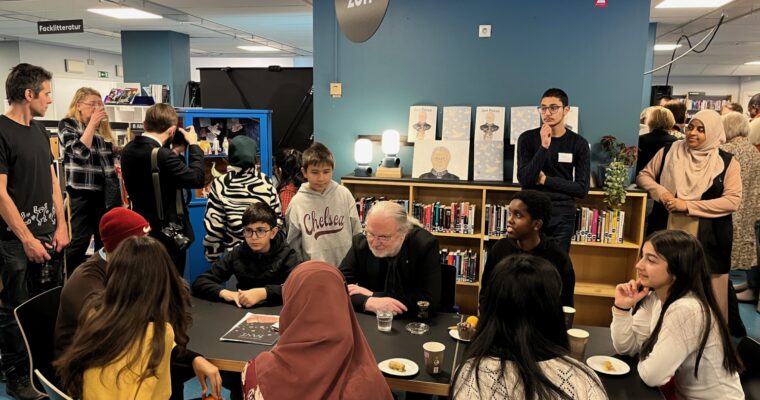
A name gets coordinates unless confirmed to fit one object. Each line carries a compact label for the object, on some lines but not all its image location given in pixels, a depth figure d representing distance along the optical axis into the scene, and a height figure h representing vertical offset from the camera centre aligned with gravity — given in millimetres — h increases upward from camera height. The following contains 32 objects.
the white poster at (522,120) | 4477 +116
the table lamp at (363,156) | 4719 -212
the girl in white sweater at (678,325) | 1839 -681
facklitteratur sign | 5680 +1077
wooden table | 1839 -830
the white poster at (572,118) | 4406 +135
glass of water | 2230 -777
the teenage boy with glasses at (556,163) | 3541 -194
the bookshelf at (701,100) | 13961 +989
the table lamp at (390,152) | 4617 -171
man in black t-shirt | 2898 -423
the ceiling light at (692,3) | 5582 +1386
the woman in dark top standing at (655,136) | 4590 +0
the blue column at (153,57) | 8883 +1184
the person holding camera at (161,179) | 3246 -303
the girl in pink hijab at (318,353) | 1433 -597
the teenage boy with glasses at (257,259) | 2740 -666
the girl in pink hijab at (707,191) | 3697 -380
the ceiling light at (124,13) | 6879 +1520
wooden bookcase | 4328 -919
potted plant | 4078 -257
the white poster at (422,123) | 4676 +83
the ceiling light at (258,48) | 11519 +1782
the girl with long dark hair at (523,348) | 1409 -579
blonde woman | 3582 -261
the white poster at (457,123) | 4605 +85
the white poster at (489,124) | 4543 +81
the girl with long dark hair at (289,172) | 4664 -360
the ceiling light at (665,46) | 8997 +1547
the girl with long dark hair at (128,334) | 1612 -633
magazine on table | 2135 -820
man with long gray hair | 2596 -604
